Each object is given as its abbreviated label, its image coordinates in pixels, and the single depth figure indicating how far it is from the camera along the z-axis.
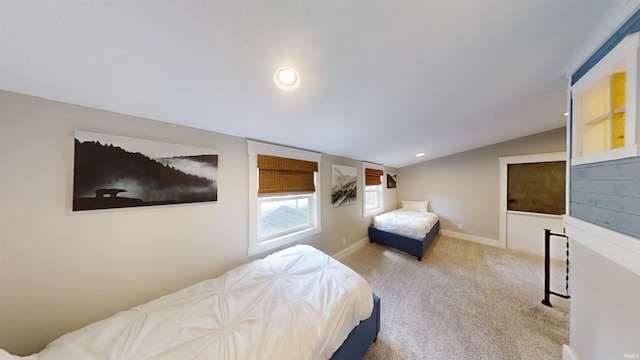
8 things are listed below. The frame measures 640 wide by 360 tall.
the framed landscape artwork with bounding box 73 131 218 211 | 1.16
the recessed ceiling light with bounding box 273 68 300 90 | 1.12
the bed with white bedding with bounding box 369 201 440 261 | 3.11
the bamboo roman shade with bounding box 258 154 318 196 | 2.09
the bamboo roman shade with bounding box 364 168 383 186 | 3.84
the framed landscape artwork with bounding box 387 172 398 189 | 4.72
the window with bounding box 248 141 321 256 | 2.02
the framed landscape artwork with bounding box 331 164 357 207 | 3.04
